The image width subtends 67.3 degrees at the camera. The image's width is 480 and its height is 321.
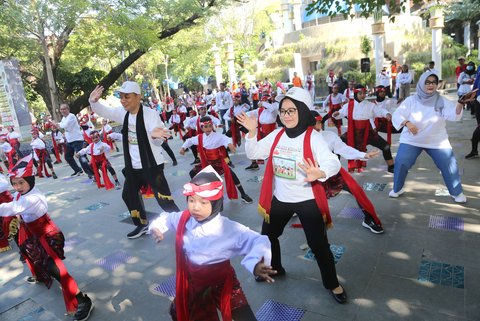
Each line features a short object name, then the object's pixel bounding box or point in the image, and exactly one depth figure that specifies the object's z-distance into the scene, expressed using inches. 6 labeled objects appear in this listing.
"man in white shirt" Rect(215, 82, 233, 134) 535.3
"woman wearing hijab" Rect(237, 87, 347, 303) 114.9
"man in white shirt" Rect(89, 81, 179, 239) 174.4
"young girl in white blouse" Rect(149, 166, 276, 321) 90.1
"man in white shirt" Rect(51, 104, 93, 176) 349.7
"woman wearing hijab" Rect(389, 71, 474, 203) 179.8
